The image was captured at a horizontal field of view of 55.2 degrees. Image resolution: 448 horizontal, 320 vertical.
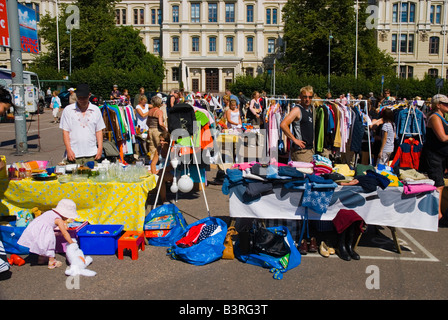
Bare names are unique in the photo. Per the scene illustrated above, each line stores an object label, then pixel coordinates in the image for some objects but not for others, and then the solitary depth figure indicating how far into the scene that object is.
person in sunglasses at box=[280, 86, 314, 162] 6.81
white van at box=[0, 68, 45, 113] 14.58
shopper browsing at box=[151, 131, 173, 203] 7.53
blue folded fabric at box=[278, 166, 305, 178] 5.67
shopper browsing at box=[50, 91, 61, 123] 24.50
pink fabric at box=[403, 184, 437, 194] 5.62
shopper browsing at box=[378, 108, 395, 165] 8.40
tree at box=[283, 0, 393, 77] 48.88
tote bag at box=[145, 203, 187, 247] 6.01
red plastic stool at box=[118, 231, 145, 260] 5.50
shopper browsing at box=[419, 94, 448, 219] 6.53
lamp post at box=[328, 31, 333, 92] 46.47
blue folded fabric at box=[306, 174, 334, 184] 5.70
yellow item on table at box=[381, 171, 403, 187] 5.81
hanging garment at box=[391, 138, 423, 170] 8.41
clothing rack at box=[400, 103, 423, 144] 9.78
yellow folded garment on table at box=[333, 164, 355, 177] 6.19
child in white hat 5.20
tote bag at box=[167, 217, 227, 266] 5.41
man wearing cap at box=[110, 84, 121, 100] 19.62
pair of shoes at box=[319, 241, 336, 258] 5.63
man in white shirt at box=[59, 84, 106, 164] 6.63
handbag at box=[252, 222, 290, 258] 5.27
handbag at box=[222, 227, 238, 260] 5.53
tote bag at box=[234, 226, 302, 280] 5.16
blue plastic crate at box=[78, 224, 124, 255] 5.64
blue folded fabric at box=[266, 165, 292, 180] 5.68
